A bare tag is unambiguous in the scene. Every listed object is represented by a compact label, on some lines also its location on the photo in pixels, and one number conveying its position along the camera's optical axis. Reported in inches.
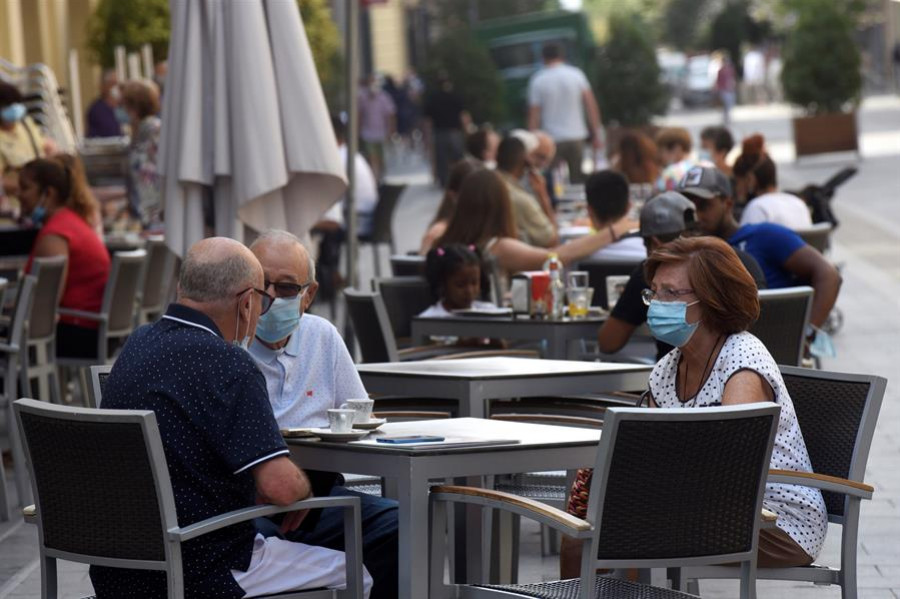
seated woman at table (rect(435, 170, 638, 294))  660.5
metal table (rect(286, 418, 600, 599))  312.0
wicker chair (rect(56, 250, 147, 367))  664.0
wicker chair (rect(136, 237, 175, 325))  726.2
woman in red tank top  672.7
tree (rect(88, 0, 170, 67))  1461.6
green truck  2674.6
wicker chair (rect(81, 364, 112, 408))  353.5
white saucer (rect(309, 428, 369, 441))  329.7
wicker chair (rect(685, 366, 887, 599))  343.9
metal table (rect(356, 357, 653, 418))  414.2
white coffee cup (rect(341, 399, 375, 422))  348.6
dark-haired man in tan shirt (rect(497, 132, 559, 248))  799.9
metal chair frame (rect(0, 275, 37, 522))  551.6
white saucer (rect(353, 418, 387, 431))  343.0
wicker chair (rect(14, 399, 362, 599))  288.6
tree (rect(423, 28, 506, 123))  2486.3
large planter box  2234.2
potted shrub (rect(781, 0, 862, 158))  2224.9
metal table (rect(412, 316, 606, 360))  548.7
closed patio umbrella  536.8
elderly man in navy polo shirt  297.7
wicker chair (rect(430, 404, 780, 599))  284.4
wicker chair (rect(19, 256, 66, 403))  606.5
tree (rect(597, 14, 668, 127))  2270.2
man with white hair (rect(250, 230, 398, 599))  370.9
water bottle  566.7
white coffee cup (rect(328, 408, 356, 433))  334.0
